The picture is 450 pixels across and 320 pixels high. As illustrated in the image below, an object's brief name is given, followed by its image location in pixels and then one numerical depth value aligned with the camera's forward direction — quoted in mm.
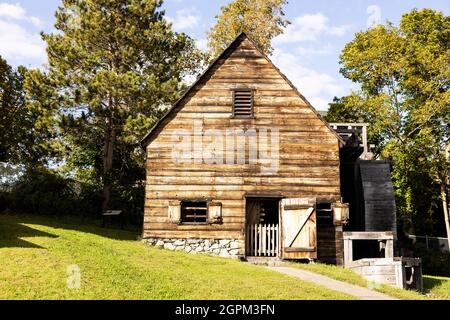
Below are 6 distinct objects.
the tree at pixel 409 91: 31188
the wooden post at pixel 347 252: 18047
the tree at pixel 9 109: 29266
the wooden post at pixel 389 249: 17531
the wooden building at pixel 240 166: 18906
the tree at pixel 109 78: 27359
